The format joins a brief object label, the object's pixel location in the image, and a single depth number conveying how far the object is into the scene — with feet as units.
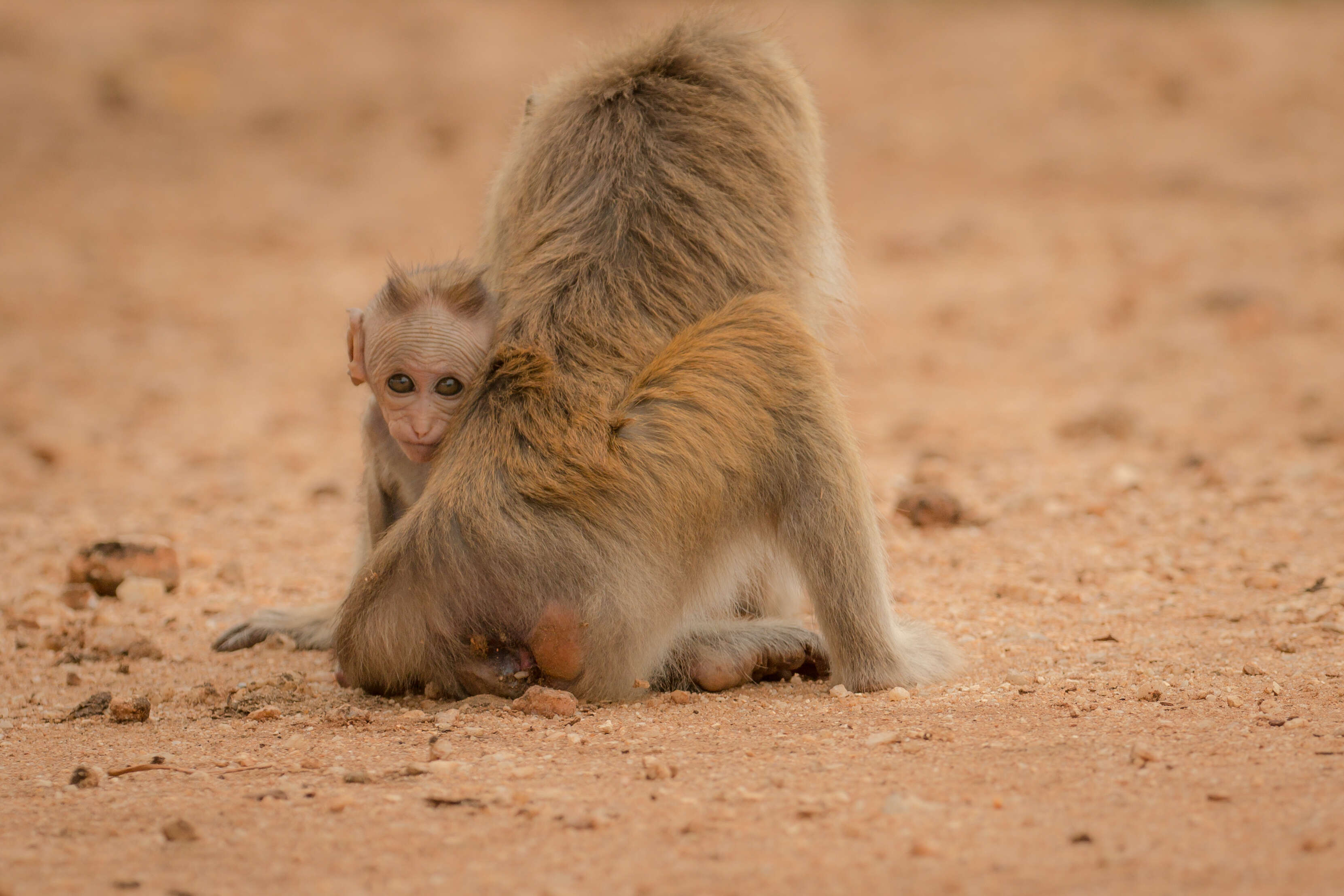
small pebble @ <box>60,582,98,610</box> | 32.96
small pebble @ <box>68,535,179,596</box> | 33.71
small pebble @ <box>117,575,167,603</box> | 33.99
